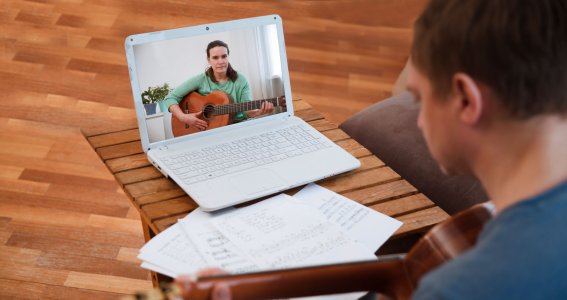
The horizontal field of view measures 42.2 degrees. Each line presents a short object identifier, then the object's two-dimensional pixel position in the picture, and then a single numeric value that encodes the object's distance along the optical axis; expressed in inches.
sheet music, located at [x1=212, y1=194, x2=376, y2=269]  45.1
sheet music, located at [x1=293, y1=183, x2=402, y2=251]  47.1
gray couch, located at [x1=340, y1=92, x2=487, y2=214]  61.5
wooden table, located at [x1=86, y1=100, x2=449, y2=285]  49.1
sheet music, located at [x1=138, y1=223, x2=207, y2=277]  44.5
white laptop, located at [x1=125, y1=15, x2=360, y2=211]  51.8
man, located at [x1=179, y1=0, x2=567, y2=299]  29.4
